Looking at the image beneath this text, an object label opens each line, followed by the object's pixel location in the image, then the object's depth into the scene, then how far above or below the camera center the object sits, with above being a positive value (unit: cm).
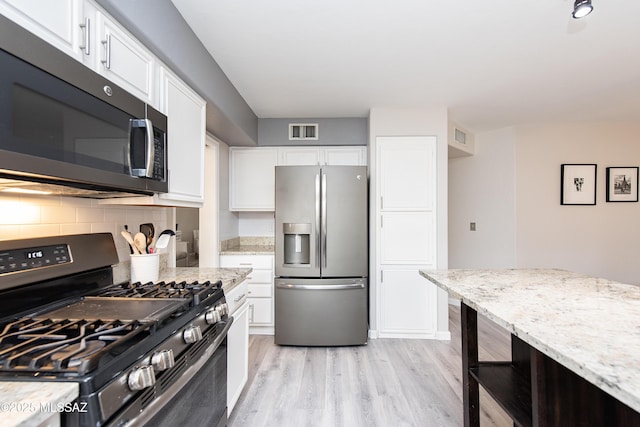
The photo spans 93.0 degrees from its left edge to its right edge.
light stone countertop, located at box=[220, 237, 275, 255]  321 -37
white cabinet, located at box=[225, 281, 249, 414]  179 -81
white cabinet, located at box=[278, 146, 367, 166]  355 +70
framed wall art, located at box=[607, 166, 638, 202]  368 +39
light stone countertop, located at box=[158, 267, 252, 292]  181 -38
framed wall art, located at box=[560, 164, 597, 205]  369 +40
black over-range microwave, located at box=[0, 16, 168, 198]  76 +28
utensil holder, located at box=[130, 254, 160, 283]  167 -29
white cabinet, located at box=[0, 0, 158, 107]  88 +63
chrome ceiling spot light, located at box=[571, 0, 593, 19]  139 +98
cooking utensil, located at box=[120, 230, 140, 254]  165 -14
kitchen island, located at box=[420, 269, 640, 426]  74 -34
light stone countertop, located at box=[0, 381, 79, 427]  58 -39
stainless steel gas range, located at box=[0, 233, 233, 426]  74 -37
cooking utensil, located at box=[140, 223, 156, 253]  187 -9
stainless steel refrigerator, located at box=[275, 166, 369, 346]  292 -41
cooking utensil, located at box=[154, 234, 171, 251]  183 -16
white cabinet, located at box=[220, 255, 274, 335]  319 -70
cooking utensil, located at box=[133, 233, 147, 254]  168 -15
